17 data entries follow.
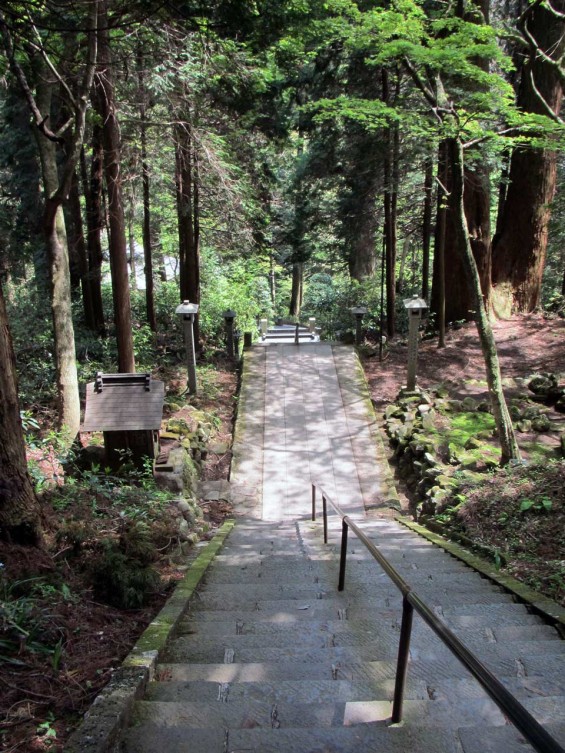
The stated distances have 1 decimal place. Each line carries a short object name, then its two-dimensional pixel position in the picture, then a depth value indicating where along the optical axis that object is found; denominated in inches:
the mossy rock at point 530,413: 362.9
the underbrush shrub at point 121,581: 137.3
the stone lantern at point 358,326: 536.9
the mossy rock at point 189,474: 322.7
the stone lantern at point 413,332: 419.8
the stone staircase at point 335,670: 79.4
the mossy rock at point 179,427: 381.4
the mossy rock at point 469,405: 405.0
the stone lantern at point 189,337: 433.7
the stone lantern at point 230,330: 538.6
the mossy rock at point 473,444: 336.5
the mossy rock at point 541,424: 352.5
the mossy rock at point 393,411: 416.2
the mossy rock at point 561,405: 381.1
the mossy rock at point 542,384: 400.2
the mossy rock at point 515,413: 368.2
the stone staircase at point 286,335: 637.3
